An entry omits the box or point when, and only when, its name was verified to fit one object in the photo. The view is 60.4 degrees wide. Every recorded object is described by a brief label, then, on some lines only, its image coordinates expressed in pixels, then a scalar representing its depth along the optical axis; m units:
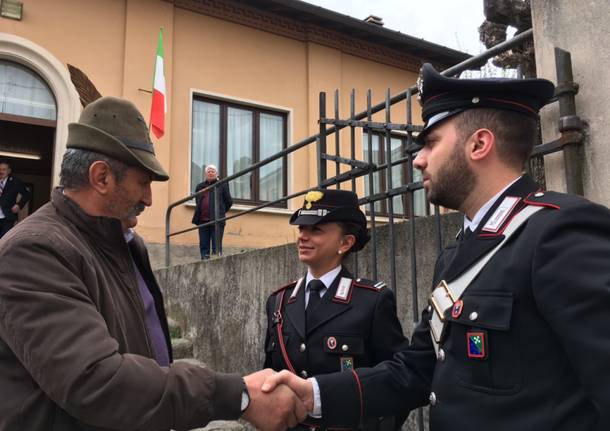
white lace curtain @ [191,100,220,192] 9.27
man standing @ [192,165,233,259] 7.64
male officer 1.15
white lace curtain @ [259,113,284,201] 9.91
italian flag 8.06
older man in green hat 1.42
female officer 2.44
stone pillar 2.13
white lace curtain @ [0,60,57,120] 7.99
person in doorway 7.49
